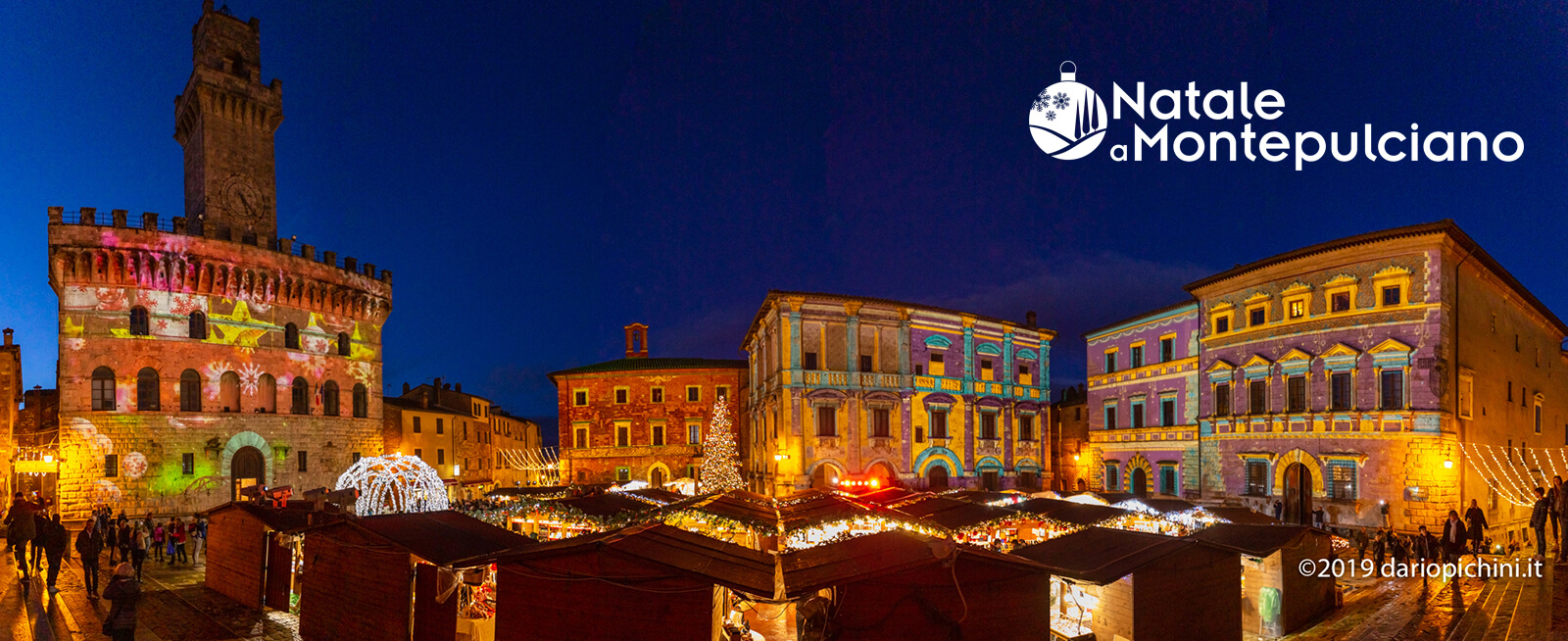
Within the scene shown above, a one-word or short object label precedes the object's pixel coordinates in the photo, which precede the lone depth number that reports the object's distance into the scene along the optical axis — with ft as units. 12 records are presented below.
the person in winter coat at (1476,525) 61.77
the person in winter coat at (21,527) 54.65
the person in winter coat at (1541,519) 56.59
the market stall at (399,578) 34.99
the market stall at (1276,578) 42.24
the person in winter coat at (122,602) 33.04
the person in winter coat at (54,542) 52.85
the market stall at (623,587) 28.50
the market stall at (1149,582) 34.53
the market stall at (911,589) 28.14
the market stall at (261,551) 47.34
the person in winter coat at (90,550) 52.24
